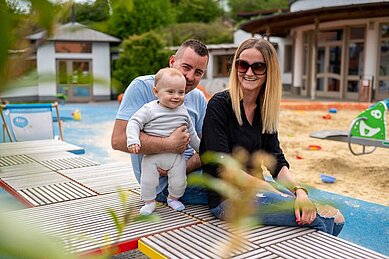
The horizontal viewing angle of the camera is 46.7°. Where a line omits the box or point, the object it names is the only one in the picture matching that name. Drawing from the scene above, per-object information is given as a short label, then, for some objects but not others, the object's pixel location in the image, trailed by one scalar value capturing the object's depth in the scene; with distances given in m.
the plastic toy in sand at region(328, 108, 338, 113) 13.70
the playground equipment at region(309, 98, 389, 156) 6.80
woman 2.54
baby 2.63
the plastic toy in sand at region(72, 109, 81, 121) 14.20
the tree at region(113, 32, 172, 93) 21.03
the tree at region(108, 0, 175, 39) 28.31
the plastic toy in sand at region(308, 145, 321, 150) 8.37
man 2.86
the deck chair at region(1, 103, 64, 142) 7.20
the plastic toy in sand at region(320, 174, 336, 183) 5.83
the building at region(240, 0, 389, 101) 16.25
